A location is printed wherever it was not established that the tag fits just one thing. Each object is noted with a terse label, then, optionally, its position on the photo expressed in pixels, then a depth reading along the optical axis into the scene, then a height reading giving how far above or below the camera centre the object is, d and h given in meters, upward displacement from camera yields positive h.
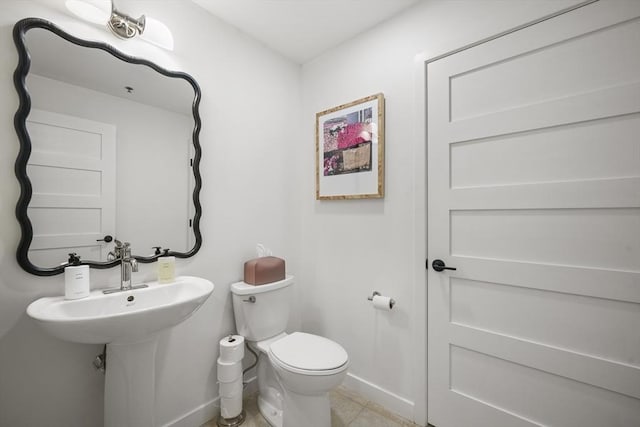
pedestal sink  0.97 -0.44
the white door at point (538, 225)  1.07 -0.04
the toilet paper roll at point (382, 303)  1.61 -0.52
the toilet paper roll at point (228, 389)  1.52 -0.97
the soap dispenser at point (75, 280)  1.10 -0.27
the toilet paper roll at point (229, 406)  1.53 -1.08
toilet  1.31 -0.73
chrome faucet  1.26 -0.22
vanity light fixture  1.21 +0.92
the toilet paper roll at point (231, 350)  1.53 -0.77
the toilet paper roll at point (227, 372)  1.51 -0.87
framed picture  1.72 +0.45
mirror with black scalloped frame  1.10 +0.30
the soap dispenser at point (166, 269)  1.38 -0.28
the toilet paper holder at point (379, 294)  1.62 -0.51
